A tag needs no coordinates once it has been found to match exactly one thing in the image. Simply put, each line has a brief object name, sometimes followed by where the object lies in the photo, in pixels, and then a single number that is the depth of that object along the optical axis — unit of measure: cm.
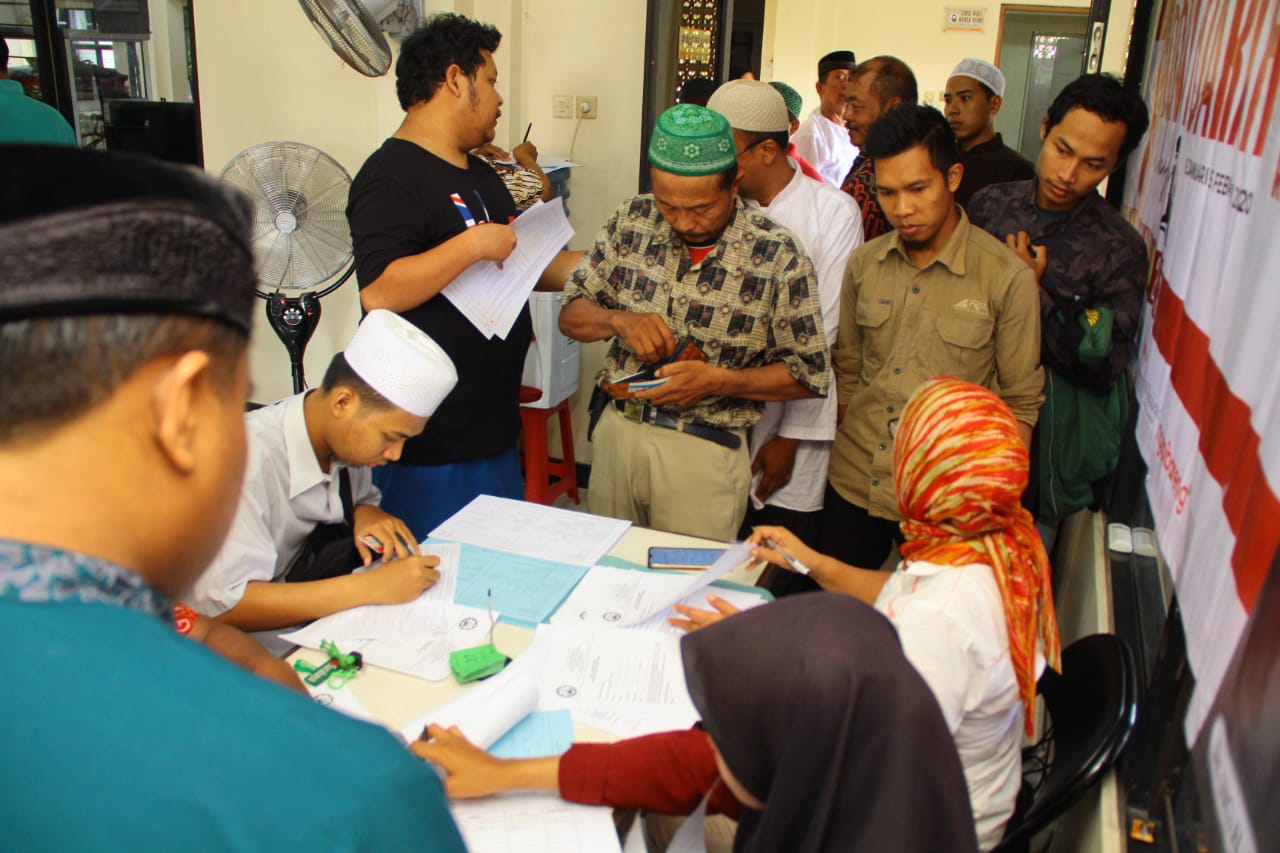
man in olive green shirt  201
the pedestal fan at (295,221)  292
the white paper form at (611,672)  133
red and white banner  91
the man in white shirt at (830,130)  403
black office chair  120
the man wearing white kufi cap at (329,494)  152
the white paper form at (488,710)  122
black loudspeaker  386
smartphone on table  173
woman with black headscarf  89
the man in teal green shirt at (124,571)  42
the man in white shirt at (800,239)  240
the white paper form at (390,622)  145
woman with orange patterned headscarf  120
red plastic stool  338
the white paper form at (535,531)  179
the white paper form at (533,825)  108
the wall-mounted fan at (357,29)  253
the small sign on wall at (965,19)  621
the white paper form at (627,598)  154
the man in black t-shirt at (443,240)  201
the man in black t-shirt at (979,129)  314
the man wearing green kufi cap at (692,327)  198
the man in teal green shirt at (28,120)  224
